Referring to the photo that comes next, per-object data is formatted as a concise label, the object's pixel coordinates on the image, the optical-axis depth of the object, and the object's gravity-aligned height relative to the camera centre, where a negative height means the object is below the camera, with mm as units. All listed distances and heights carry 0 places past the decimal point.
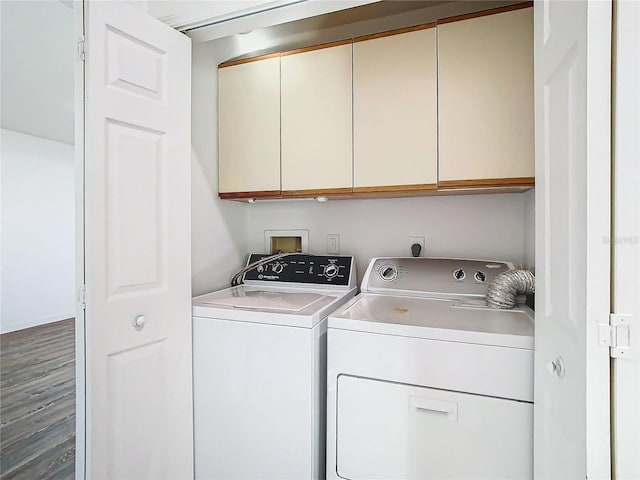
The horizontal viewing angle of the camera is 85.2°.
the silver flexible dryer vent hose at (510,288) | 1473 -217
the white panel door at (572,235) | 677 +5
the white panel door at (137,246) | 1192 -35
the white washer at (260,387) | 1401 -636
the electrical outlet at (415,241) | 1986 -24
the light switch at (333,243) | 2168 -41
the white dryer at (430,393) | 1153 -556
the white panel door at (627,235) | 625 +4
